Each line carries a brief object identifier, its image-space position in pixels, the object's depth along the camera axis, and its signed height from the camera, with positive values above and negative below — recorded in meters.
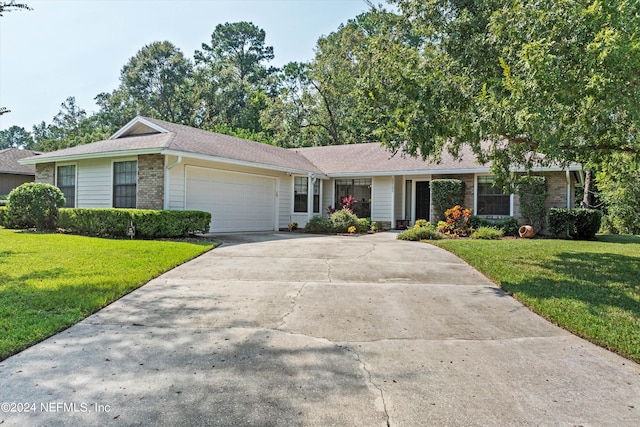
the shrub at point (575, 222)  13.35 -0.26
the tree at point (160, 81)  40.62 +13.55
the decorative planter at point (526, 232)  13.85 -0.64
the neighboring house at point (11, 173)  22.08 +2.06
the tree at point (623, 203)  20.11 +0.65
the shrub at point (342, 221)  15.64 -0.36
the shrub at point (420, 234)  13.02 -0.72
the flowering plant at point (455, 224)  14.24 -0.40
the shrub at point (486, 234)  13.28 -0.70
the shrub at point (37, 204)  12.58 +0.17
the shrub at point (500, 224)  14.60 -0.38
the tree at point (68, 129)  40.47 +11.63
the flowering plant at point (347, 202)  17.28 +0.45
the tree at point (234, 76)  38.81 +14.69
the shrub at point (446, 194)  15.85 +0.79
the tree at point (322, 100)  30.36 +9.14
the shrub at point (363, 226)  15.97 -0.56
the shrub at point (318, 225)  15.76 -0.55
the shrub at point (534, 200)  14.52 +0.52
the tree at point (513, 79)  5.24 +2.10
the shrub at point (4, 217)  13.92 -0.30
